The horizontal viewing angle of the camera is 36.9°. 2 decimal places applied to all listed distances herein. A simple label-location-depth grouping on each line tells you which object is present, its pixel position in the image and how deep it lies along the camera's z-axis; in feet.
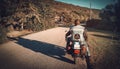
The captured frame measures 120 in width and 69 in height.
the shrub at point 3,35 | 41.03
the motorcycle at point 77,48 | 24.06
